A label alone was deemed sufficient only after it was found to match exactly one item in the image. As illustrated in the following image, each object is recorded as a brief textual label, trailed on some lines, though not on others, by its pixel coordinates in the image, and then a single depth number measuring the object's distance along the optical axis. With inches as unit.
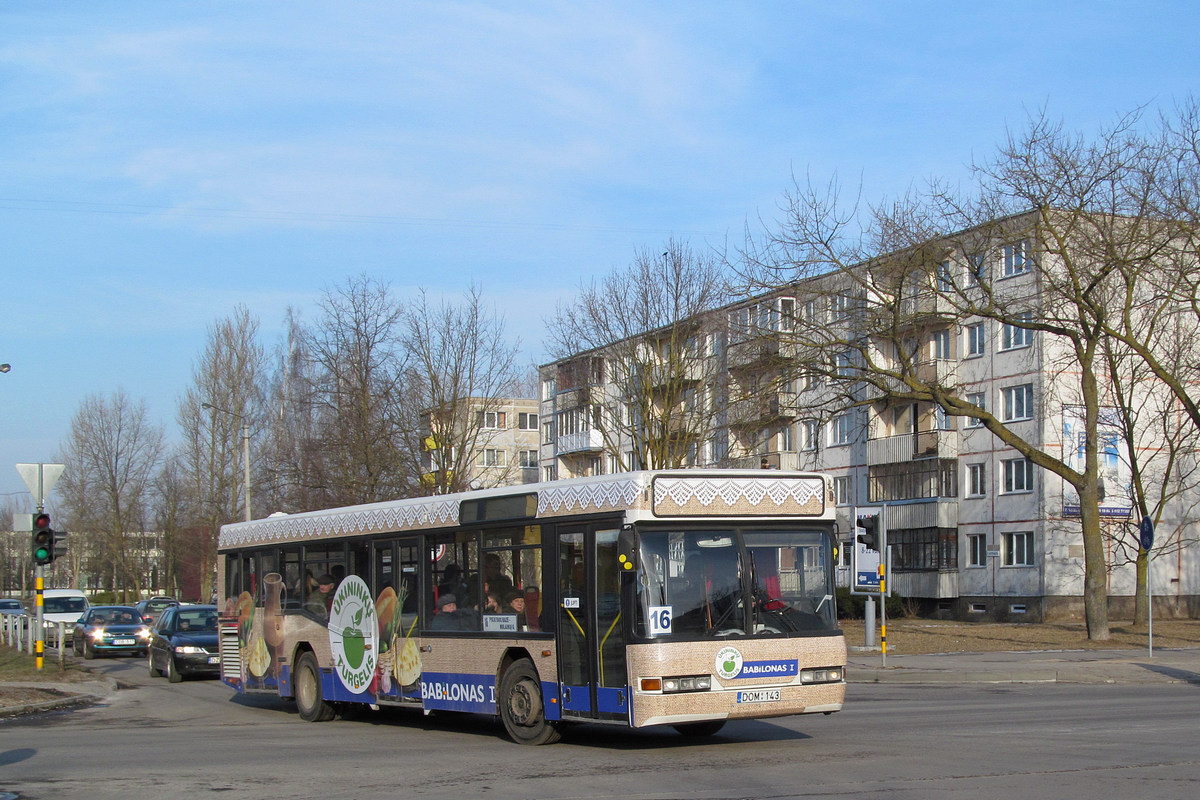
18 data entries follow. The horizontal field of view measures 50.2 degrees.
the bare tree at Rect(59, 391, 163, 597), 3248.0
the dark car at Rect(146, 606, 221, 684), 1017.5
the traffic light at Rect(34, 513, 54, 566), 940.0
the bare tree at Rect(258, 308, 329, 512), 1916.8
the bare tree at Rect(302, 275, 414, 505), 1831.9
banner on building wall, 1913.1
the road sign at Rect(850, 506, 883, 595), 1002.7
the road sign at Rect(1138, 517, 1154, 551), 1012.5
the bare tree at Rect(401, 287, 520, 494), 1847.9
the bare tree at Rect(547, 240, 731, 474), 1599.4
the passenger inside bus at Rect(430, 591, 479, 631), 547.5
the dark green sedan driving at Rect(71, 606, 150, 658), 1374.3
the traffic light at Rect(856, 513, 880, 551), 1002.1
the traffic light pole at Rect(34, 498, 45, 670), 995.3
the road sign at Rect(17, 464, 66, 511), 948.6
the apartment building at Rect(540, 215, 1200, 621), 1218.0
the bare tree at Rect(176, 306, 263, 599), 2746.1
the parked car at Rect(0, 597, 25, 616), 2097.4
